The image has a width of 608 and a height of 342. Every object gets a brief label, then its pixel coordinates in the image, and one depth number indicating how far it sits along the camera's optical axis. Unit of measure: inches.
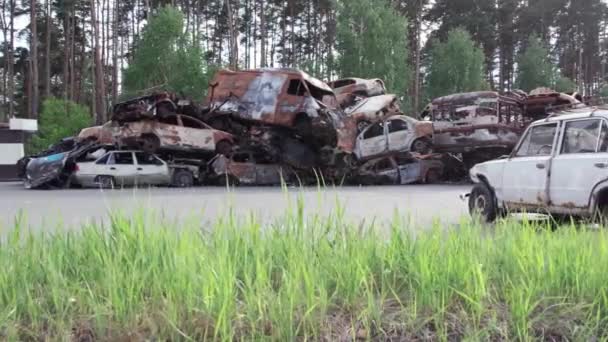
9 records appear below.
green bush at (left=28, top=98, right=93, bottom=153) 1109.7
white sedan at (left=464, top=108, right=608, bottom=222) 285.0
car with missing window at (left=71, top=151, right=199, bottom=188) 713.0
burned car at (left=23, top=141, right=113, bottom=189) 708.0
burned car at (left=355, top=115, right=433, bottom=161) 789.9
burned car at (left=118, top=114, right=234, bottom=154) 725.9
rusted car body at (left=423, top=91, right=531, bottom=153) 741.3
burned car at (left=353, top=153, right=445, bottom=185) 801.6
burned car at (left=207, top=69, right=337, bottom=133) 711.1
